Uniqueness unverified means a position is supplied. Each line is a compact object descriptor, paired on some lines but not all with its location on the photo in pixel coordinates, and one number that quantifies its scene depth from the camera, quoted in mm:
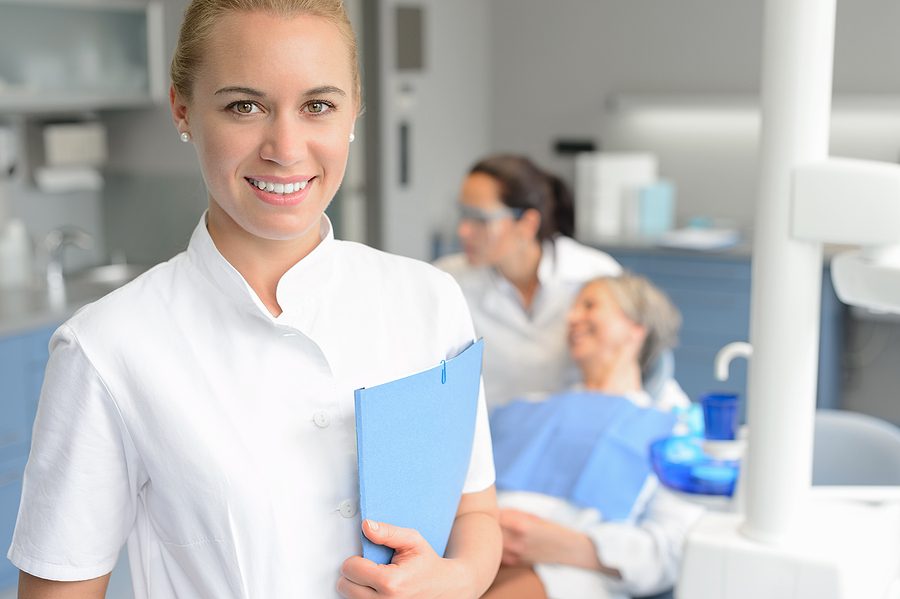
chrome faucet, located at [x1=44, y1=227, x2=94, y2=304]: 4285
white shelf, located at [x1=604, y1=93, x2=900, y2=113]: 5066
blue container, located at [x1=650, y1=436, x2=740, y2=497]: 2197
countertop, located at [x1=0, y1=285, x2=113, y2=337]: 3604
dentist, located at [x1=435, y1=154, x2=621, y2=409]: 3404
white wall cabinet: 4043
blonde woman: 981
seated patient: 2260
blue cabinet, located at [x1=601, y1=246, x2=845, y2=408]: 4898
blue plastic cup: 2258
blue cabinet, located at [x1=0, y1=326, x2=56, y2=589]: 3568
